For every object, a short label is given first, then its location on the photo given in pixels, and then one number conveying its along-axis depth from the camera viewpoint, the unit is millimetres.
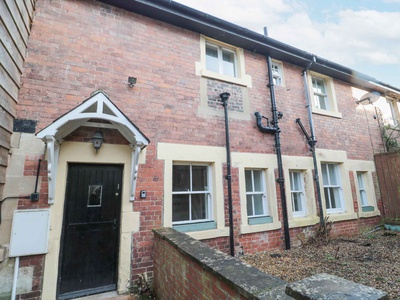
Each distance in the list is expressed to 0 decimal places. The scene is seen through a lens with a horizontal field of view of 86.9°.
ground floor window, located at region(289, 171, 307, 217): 6049
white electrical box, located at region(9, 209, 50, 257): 3273
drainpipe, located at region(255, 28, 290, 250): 5483
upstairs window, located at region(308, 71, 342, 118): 7331
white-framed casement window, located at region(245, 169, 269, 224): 5402
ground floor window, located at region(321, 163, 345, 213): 6732
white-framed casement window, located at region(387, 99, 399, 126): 9109
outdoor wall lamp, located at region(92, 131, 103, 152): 3895
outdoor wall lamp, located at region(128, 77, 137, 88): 4438
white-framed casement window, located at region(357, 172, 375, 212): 7379
